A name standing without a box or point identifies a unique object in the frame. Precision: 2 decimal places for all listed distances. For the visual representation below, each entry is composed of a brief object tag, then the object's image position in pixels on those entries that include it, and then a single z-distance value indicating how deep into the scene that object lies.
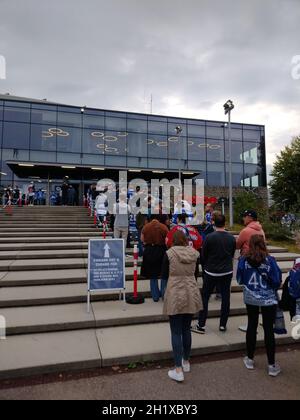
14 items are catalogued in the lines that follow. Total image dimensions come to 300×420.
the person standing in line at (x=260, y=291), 3.87
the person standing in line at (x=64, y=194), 21.60
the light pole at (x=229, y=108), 15.77
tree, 26.53
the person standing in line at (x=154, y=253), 6.15
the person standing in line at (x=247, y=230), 5.32
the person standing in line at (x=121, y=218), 9.14
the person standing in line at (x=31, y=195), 21.62
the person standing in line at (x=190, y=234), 5.92
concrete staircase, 4.14
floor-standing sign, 5.84
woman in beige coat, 3.68
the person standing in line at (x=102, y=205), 12.84
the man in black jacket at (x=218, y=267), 4.96
